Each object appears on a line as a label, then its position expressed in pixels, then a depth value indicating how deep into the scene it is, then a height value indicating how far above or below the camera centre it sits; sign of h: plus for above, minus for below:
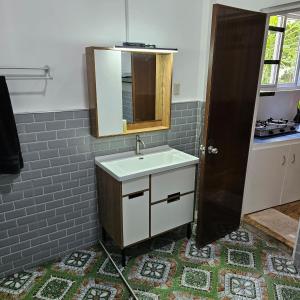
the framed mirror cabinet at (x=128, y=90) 2.02 -0.10
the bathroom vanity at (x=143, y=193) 2.05 -0.92
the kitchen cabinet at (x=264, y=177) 2.74 -1.02
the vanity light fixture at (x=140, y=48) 1.99 +0.22
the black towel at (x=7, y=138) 1.74 -0.41
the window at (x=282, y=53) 3.01 +0.31
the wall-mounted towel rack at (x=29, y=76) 1.82 +0.00
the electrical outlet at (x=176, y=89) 2.57 -0.10
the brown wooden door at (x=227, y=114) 1.96 -0.28
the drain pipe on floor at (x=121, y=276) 1.94 -1.52
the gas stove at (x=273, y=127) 2.91 -0.52
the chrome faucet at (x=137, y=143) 2.44 -0.59
